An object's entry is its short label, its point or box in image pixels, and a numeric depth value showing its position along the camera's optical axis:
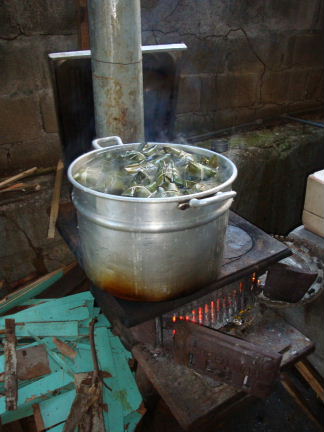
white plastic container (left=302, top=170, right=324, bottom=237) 2.70
